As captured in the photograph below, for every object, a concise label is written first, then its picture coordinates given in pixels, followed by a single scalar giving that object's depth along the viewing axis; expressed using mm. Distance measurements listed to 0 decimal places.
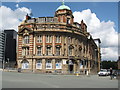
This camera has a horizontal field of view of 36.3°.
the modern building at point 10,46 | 90125
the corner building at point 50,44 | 50062
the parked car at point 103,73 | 39684
